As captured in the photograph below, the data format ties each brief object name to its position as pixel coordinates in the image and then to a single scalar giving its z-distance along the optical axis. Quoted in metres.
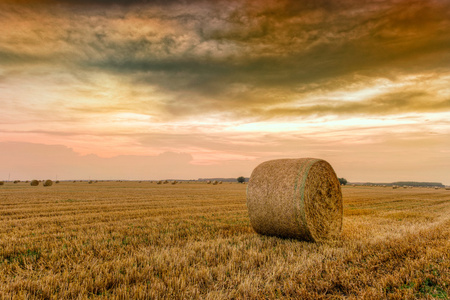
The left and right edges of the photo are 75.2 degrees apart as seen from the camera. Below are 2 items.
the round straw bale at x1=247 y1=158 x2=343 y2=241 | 8.12
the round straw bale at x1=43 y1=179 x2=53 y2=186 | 43.66
